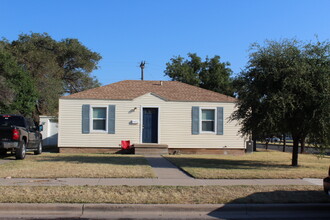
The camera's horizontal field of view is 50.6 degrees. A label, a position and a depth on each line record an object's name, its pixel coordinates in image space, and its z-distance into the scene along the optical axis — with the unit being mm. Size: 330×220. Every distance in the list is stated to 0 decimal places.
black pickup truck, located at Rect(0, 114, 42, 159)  13672
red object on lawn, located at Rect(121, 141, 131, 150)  18531
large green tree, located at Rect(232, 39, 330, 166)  11688
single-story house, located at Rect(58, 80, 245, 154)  18688
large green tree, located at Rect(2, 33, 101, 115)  28781
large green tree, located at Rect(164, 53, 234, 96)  33438
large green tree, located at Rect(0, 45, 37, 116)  20866
